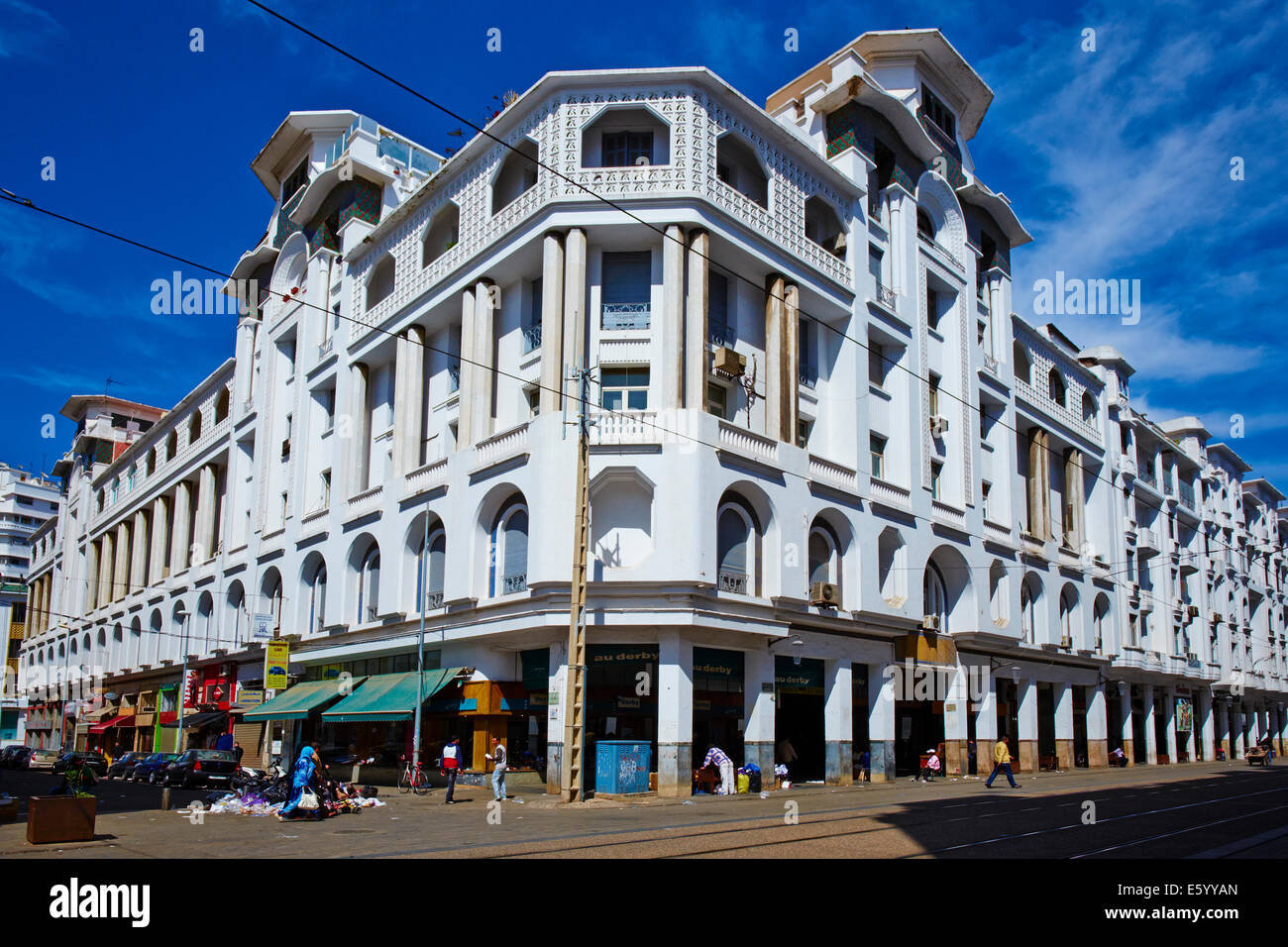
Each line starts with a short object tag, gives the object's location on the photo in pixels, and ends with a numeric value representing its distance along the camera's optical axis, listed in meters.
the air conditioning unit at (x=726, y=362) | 29.17
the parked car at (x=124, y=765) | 41.75
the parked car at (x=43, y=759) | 53.84
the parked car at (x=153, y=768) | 36.03
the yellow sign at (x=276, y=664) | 38.28
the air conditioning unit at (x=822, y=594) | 30.03
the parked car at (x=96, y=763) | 39.50
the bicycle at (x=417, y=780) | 28.25
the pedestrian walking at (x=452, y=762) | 25.33
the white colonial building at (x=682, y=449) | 28.05
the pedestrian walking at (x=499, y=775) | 24.50
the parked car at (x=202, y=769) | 32.75
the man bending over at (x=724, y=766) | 26.98
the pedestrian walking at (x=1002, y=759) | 28.20
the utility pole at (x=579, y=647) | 24.08
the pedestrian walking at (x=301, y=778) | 21.02
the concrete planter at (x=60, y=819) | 15.56
